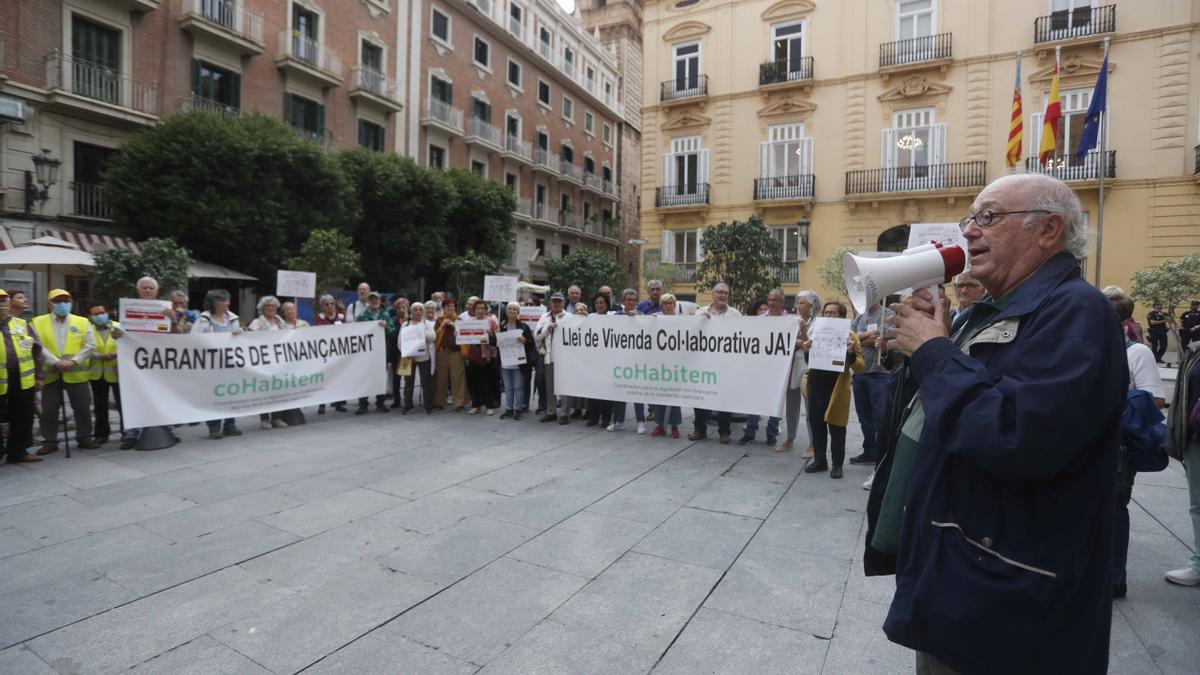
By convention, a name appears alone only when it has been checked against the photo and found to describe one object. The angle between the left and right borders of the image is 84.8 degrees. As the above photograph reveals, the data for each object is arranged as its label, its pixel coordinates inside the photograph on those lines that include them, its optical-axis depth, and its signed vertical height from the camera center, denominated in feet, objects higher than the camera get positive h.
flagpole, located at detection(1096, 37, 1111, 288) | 50.20 +15.09
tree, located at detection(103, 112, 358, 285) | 59.62 +12.45
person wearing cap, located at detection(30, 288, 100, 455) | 22.35 -1.65
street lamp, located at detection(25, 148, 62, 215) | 53.59 +11.35
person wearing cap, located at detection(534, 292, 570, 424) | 29.63 -0.87
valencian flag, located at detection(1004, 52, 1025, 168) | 46.68 +14.47
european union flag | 48.23 +16.33
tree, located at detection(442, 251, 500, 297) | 88.89 +7.15
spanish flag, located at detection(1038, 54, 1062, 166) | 45.14 +14.70
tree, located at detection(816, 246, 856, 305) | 73.20 +6.65
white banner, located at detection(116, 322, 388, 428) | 23.58 -2.11
